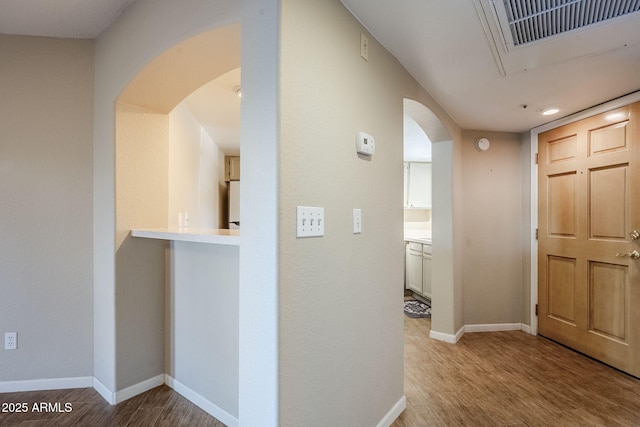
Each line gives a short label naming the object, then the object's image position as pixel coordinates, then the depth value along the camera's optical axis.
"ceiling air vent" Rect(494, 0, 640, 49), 1.38
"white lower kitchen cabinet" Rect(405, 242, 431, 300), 4.31
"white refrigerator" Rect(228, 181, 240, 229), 5.07
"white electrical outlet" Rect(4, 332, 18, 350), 2.08
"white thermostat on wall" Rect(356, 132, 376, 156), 1.51
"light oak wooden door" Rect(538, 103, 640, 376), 2.38
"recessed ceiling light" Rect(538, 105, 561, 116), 2.60
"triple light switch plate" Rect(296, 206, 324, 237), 1.17
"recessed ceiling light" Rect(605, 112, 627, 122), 2.42
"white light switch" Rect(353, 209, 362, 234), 1.49
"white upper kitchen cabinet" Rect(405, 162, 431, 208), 5.29
